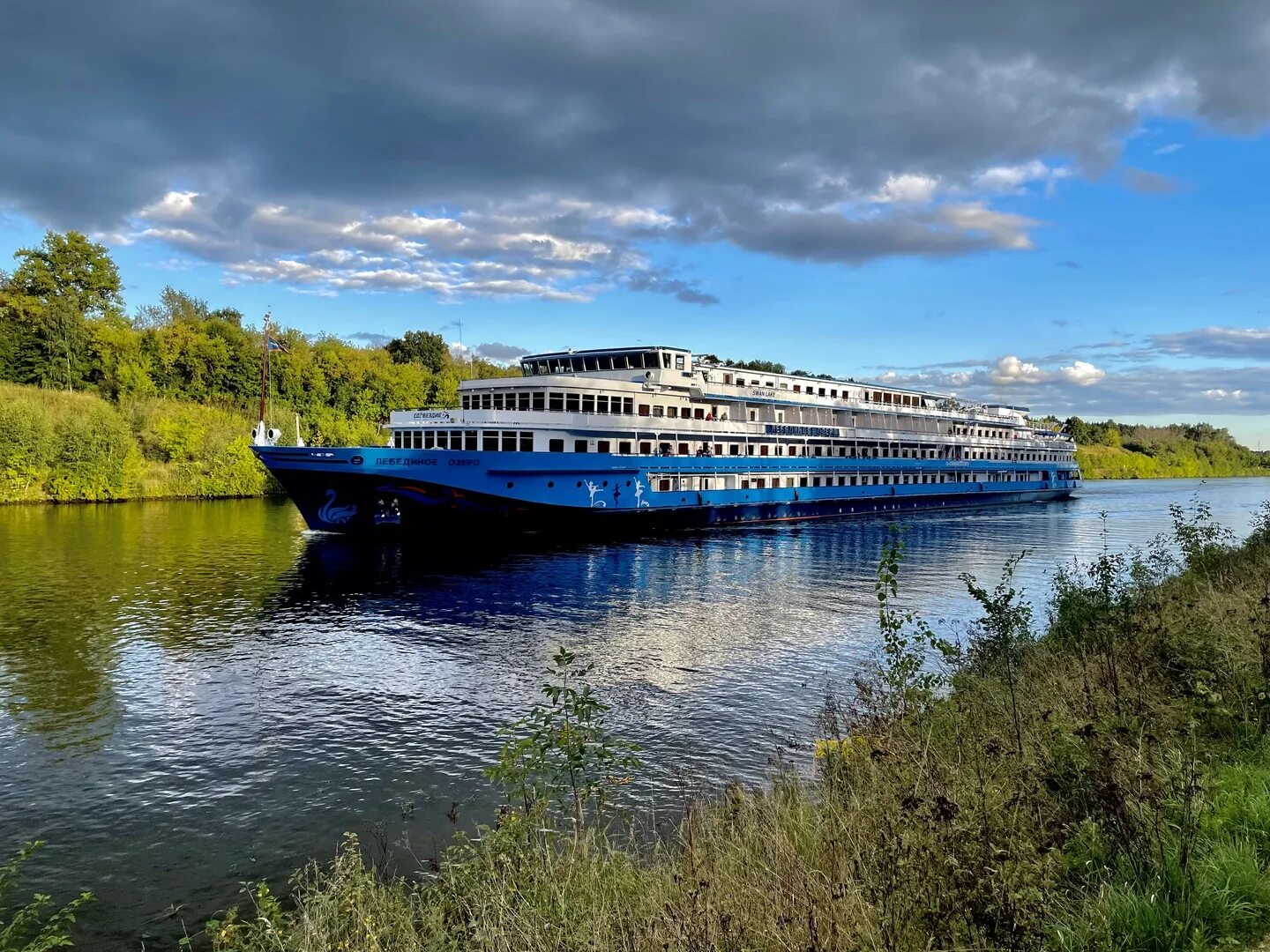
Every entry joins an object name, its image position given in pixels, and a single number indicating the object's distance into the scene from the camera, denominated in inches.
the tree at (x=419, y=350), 5442.9
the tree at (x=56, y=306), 3823.8
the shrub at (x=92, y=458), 3120.1
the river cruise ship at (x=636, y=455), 1716.3
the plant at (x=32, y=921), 329.7
